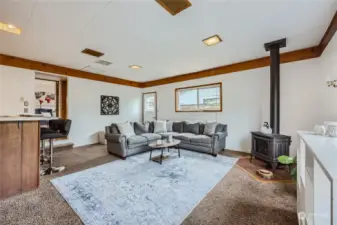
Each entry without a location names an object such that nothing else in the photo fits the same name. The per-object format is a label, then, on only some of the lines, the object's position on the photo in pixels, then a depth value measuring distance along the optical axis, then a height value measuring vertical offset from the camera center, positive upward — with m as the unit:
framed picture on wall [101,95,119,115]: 5.70 +0.31
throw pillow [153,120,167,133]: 5.07 -0.46
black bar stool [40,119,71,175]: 2.83 -0.38
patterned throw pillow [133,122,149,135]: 4.84 -0.47
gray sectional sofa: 3.76 -0.70
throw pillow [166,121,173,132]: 5.32 -0.44
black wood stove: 2.85 -0.33
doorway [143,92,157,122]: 6.73 +0.32
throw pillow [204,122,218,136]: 4.33 -0.42
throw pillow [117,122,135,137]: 4.13 -0.43
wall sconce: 2.28 +0.47
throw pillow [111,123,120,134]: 4.14 -0.43
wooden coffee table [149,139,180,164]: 3.40 -0.71
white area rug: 1.67 -1.10
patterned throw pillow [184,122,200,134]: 4.77 -0.45
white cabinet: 0.58 -0.38
